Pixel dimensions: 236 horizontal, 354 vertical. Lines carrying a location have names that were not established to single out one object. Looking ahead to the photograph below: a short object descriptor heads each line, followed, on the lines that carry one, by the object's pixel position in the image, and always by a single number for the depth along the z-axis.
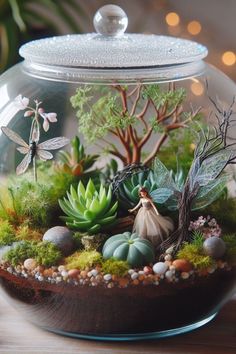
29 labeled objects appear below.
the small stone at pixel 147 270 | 0.77
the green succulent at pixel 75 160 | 1.01
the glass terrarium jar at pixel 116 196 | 0.79
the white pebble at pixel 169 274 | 0.77
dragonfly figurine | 0.86
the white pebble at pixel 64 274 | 0.78
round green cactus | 0.78
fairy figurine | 0.84
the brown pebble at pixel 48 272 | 0.78
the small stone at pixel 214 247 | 0.81
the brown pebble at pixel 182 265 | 0.78
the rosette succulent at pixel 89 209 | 0.84
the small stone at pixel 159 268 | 0.77
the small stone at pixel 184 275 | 0.78
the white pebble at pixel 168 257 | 0.80
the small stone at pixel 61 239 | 0.81
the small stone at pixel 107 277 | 0.76
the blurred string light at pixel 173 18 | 1.92
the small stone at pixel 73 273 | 0.77
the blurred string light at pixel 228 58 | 1.94
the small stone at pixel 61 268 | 0.78
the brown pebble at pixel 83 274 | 0.77
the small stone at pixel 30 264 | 0.79
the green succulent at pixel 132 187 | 0.88
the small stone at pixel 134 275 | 0.77
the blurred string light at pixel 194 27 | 1.92
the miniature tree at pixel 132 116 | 0.89
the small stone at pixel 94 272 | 0.77
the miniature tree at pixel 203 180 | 0.81
